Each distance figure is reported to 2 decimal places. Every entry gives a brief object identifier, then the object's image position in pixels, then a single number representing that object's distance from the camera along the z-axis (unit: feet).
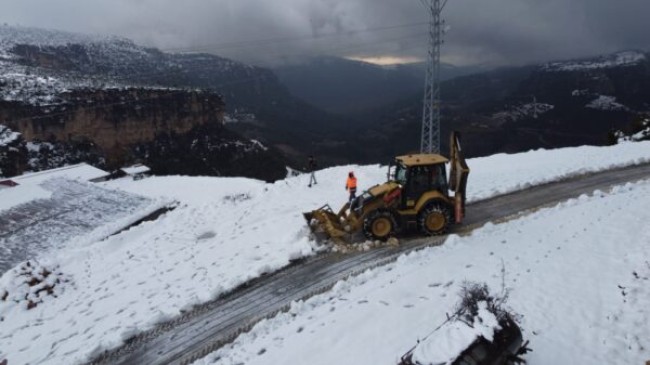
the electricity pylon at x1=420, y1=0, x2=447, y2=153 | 83.21
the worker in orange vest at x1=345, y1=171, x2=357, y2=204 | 58.39
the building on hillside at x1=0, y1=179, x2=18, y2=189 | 98.48
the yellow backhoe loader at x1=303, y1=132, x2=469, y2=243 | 47.24
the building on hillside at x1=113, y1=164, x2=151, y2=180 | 137.29
